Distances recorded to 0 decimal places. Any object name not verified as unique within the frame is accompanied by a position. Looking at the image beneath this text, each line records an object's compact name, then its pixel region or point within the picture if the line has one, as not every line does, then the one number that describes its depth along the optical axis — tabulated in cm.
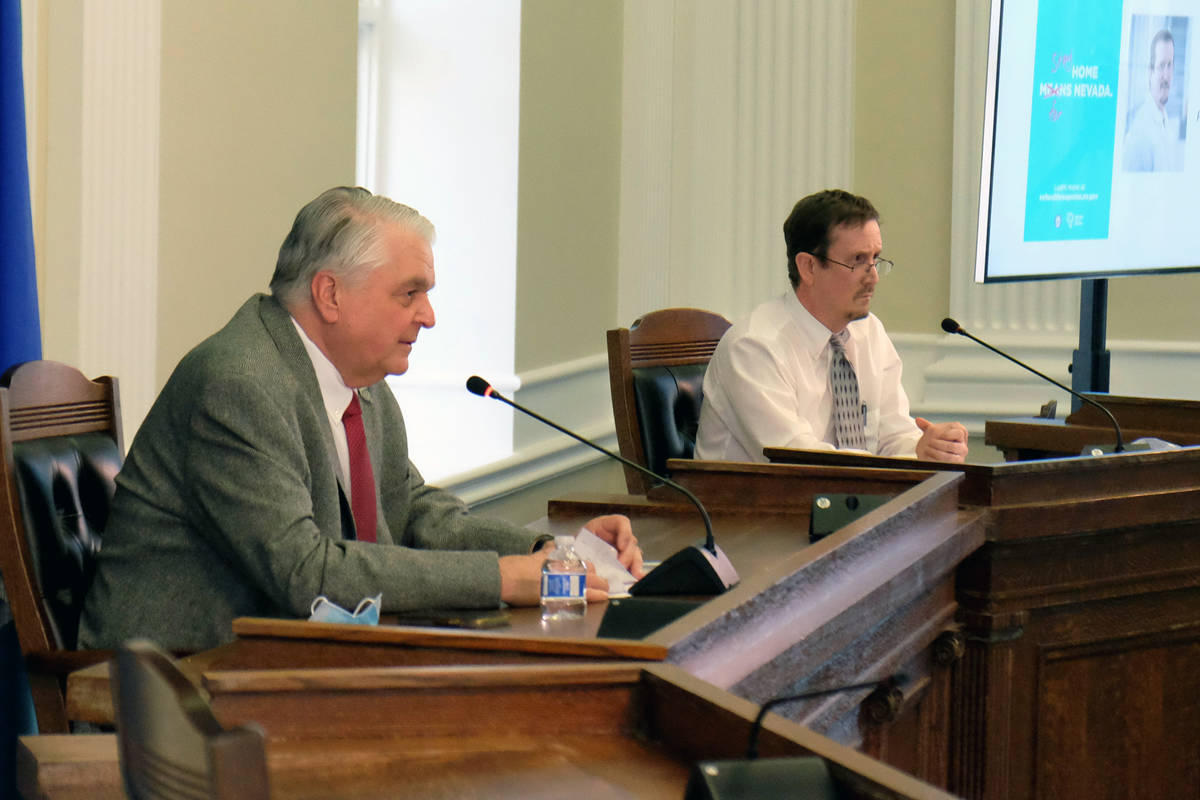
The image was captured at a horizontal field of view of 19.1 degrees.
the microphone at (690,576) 387
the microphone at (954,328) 481
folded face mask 366
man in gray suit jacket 392
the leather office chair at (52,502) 396
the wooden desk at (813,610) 355
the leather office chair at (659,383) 499
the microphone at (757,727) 306
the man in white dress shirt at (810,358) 497
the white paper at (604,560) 398
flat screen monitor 551
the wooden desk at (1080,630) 430
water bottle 387
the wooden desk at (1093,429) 498
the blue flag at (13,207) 415
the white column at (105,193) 446
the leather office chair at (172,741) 230
